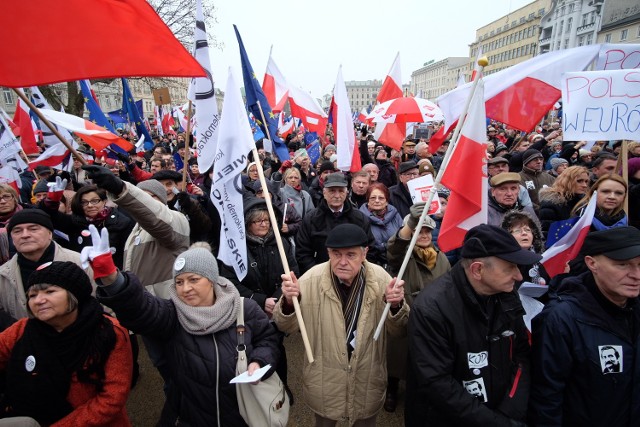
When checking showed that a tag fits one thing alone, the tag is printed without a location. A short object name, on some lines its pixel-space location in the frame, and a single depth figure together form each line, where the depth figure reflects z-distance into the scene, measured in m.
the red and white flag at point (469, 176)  2.39
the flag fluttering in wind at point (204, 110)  2.91
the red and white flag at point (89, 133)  4.66
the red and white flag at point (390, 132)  6.67
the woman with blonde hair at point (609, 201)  3.15
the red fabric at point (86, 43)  1.51
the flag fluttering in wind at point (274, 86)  7.26
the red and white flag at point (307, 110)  7.59
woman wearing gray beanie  1.91
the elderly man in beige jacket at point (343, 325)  2.19
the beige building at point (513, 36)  63.62
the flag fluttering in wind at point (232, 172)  2.56
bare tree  19.55
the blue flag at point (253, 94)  4.83
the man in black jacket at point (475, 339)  1.80
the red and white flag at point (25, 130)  5.54
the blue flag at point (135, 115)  8.48
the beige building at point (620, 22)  43.94
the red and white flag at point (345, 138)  5.08
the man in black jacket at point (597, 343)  1.75
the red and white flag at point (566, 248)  2.41
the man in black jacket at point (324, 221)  3.63
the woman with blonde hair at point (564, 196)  3.83
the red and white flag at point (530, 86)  3.88
